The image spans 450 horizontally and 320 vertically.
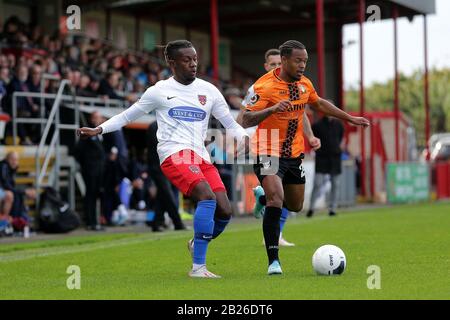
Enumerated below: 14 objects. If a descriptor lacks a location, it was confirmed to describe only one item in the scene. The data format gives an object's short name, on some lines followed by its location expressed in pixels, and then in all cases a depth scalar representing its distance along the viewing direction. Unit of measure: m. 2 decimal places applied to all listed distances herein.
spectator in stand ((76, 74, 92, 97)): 22.44
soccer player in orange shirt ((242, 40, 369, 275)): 10.04
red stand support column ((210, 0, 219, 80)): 26.77
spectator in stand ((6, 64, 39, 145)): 20.20
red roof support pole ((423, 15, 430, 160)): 37.25
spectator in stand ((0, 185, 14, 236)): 17.91
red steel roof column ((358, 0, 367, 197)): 31.51
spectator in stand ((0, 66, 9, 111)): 19.91
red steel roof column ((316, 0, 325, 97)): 27.71
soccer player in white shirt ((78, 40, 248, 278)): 9.78
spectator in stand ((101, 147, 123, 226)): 20.47
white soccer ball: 9.53
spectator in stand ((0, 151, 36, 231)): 18.08
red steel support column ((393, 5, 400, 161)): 35.03
